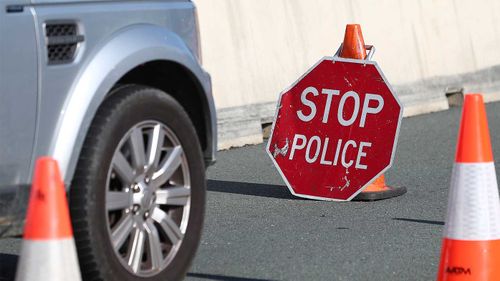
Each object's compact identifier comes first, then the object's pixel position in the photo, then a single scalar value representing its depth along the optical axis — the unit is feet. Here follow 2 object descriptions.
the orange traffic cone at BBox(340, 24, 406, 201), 43.89
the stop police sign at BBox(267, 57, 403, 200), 42.02
